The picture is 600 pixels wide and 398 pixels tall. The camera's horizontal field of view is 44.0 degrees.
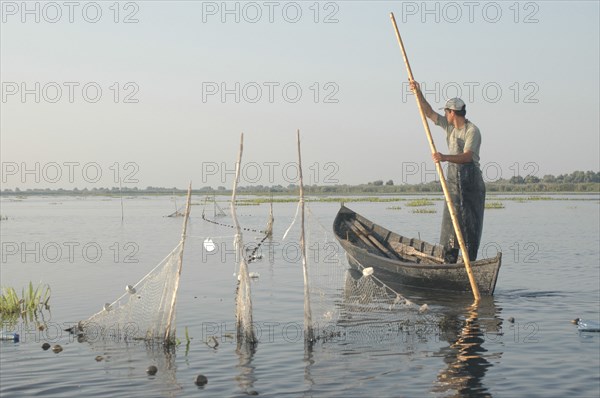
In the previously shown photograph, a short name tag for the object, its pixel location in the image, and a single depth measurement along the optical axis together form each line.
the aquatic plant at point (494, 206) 70.39
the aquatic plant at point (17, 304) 17.12
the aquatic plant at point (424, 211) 64.19
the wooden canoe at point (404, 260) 17.92
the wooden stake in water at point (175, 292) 13.00
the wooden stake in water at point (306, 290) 13.11
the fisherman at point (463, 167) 17.39
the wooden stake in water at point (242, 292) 12.90
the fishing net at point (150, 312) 13.20
